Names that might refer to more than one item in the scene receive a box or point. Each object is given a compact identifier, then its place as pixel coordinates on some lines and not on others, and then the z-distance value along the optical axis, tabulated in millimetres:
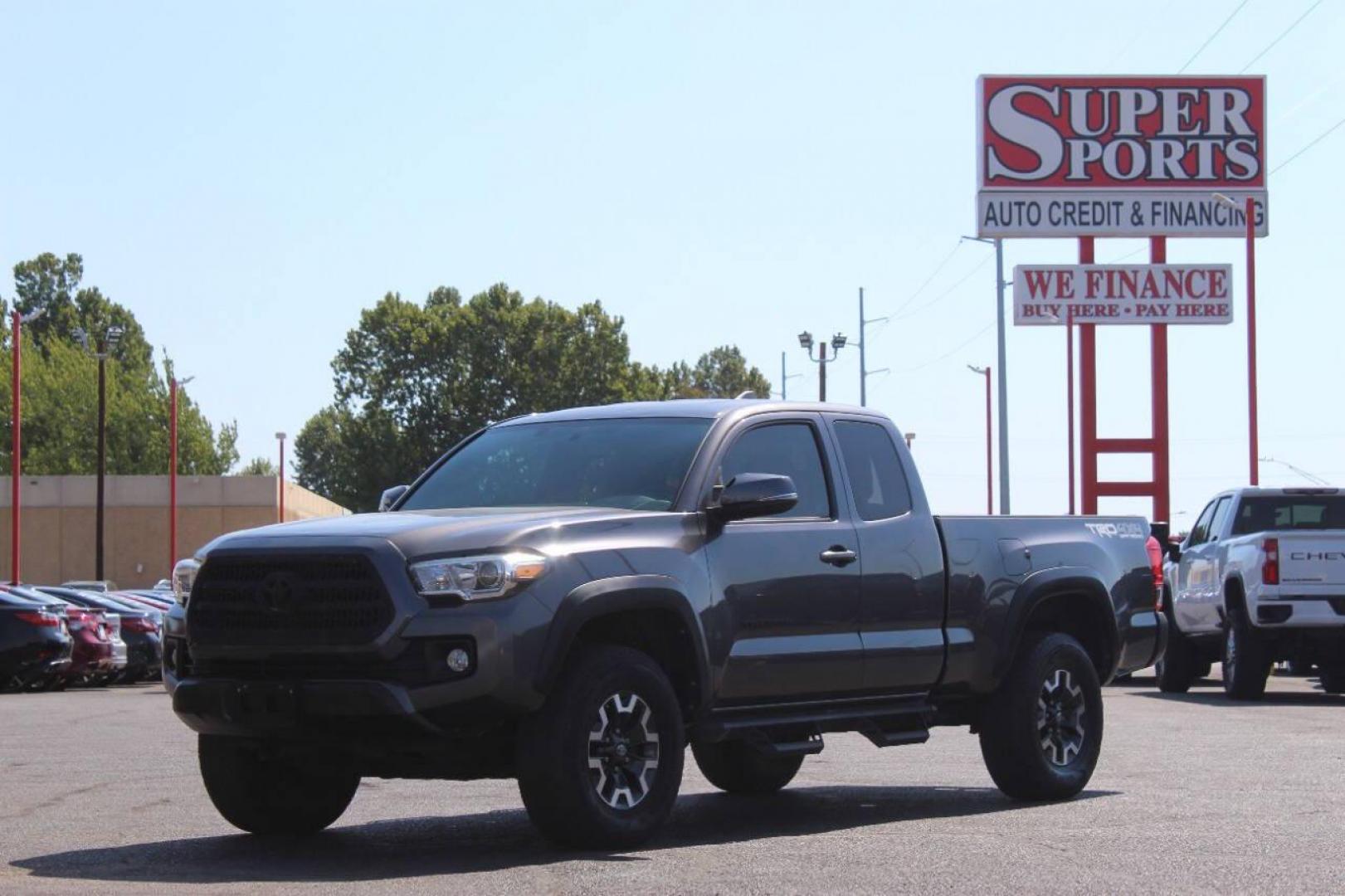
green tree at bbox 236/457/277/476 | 160125
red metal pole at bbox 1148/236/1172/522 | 44719
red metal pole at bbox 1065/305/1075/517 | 53069
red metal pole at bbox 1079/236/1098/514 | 44375
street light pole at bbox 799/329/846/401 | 73500
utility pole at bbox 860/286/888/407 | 80438
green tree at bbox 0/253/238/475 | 104000
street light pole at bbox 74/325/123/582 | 59812
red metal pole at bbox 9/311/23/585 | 49272
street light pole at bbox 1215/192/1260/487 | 39031
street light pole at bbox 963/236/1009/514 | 58344
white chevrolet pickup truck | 21281
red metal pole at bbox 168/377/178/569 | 67750
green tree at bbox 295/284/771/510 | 101312
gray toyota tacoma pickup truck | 8898
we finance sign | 45531
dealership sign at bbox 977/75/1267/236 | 45281
